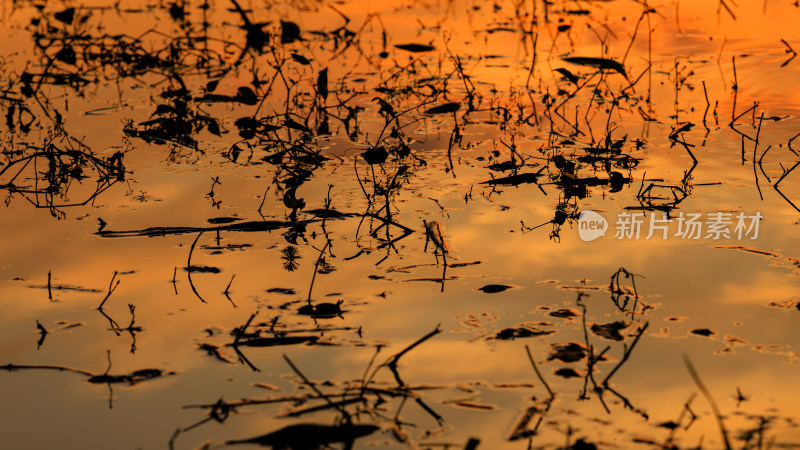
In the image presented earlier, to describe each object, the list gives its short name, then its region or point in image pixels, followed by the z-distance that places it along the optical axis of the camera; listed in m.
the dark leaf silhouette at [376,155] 9.87
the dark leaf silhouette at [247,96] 10.57
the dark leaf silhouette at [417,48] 15.57
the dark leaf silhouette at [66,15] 14.08
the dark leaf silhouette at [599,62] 12.86
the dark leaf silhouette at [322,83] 10.42
